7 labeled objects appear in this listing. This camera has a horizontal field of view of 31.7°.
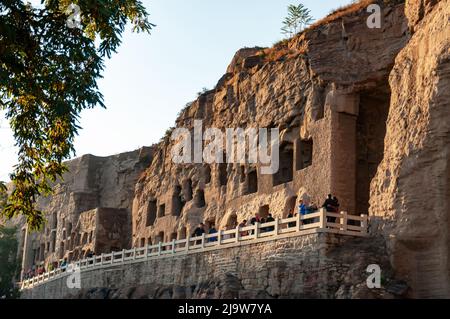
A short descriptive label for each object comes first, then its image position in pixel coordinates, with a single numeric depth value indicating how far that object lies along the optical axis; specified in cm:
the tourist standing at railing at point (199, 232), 3479
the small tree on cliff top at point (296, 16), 6038
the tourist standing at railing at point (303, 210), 2765
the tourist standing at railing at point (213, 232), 3398
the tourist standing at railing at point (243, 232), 3147
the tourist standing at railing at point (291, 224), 3058
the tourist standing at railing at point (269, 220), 2957
